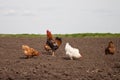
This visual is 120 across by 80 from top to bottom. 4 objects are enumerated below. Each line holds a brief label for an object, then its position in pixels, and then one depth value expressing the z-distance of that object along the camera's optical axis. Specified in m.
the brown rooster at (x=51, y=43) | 13.97
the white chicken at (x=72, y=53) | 12.15
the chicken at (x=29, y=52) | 12.72
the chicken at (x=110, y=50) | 14.27
